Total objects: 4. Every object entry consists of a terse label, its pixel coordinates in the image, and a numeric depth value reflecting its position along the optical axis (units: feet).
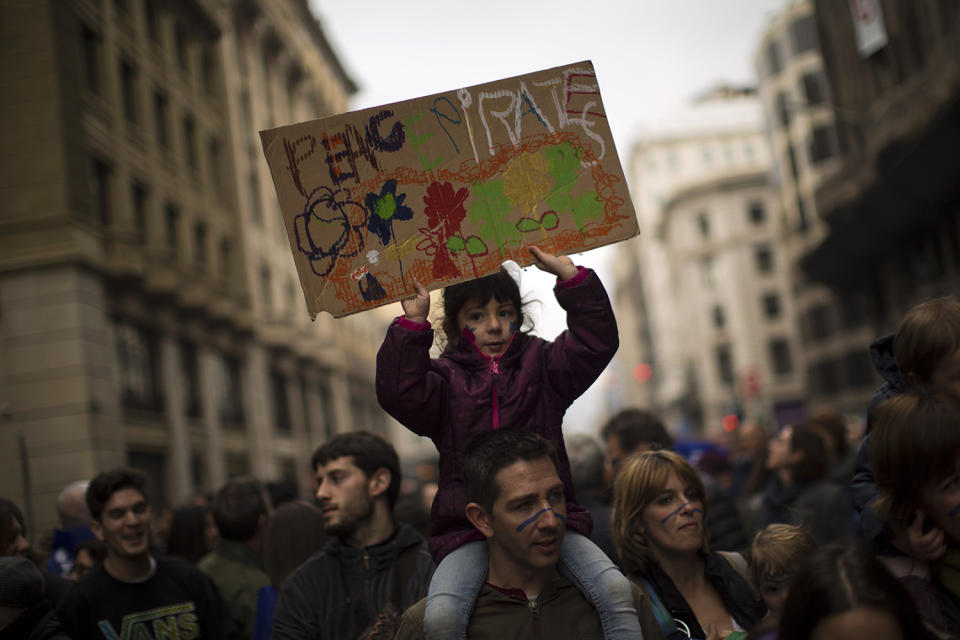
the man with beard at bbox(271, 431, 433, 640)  14.92
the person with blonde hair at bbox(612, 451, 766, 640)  13.82
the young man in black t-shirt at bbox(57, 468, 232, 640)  16.60
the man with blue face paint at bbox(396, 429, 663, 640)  11.25
